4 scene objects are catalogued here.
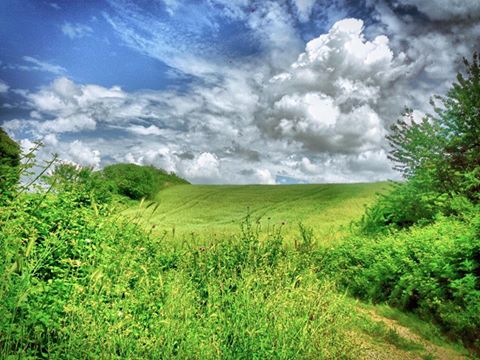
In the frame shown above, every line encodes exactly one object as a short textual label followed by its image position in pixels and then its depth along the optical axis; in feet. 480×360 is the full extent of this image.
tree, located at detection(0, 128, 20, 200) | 20.30
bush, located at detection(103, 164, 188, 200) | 105.09
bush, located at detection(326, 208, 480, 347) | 24.73
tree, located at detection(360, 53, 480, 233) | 41.32
